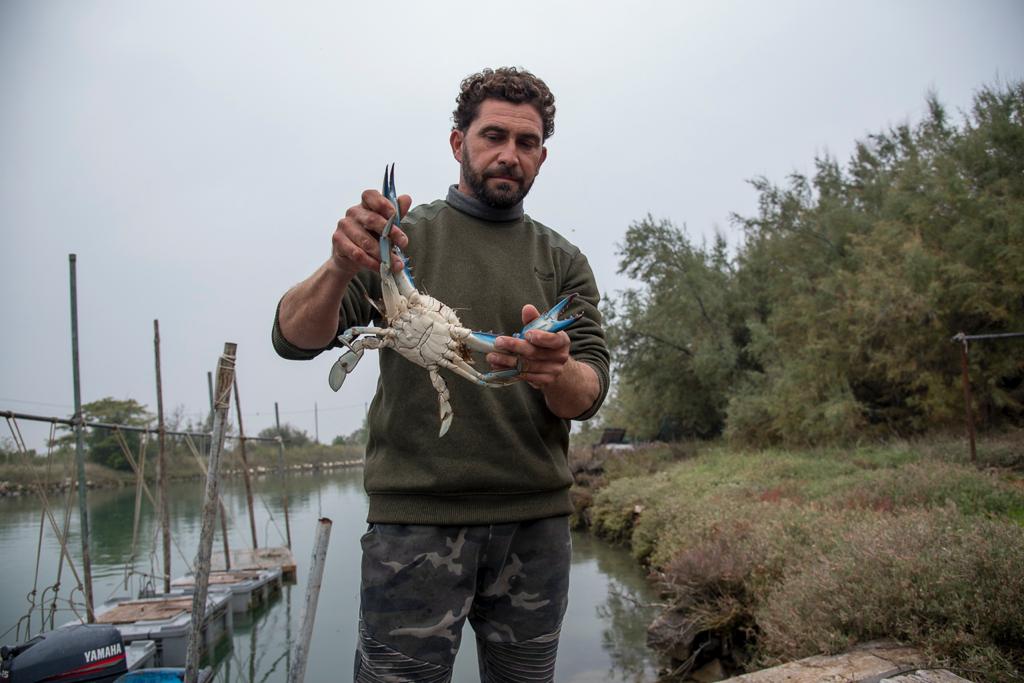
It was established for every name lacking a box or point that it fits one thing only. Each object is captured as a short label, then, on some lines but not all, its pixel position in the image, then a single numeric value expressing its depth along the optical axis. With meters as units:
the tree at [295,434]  76.53
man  2.26
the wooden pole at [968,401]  10.34
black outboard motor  4.56
